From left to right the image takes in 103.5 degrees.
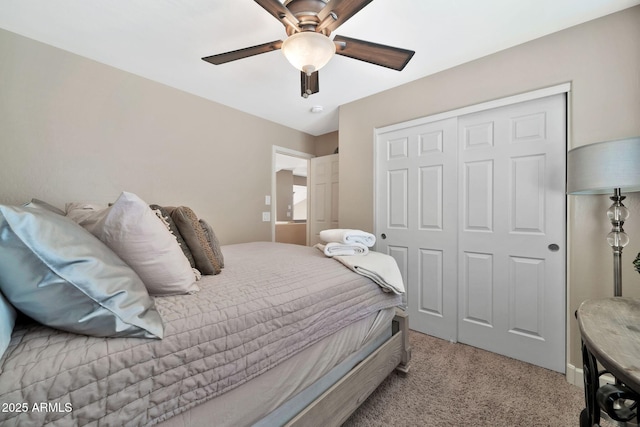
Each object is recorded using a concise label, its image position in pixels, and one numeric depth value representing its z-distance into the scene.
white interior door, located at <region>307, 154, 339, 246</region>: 3.64
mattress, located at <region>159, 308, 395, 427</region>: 0.81
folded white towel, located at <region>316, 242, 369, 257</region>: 1.75
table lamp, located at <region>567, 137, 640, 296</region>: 1.26
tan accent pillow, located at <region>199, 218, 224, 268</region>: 1.47
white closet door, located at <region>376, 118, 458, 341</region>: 2.25
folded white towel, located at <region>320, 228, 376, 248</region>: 1.80
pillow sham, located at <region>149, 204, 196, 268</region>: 1.28
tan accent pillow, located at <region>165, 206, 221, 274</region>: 1.30
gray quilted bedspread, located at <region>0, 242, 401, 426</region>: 0.54
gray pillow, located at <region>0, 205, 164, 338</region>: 0.59
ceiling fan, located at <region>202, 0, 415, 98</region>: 1.24
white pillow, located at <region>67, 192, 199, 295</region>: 0.87
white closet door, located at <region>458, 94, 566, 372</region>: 1.81
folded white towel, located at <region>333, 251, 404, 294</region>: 1.50
